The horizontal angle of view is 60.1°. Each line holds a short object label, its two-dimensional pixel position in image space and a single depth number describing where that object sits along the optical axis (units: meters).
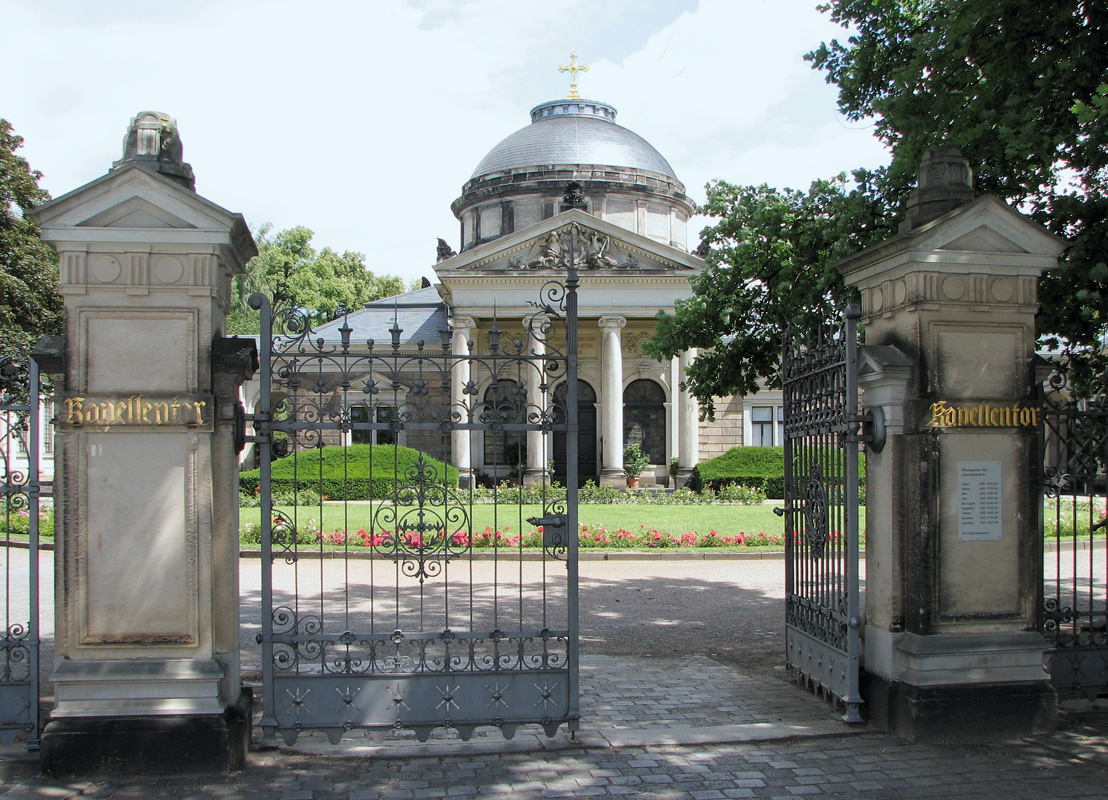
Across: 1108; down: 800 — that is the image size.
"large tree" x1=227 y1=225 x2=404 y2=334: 45.03
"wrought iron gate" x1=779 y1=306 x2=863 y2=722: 6.17
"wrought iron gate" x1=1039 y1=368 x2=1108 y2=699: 6.22
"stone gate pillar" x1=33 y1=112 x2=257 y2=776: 5.29
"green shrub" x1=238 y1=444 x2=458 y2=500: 23.59
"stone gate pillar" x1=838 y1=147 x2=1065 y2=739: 5.91
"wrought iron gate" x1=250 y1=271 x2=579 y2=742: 5.62
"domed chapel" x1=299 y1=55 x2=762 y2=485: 30.94
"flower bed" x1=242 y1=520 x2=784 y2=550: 15.12
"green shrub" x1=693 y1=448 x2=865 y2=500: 27.29
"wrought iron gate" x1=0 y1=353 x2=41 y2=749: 5.46
